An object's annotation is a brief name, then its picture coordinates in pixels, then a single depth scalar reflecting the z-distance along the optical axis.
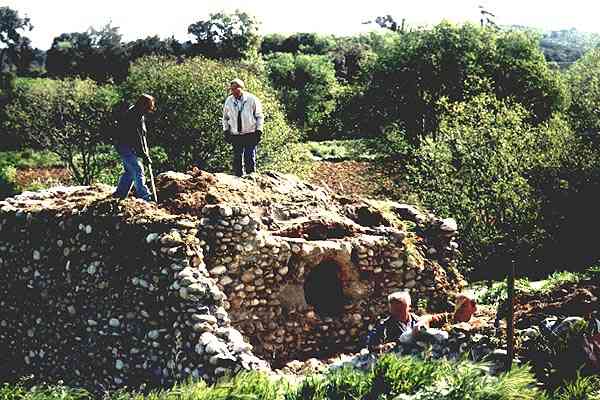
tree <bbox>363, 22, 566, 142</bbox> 39.97
